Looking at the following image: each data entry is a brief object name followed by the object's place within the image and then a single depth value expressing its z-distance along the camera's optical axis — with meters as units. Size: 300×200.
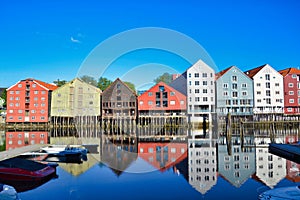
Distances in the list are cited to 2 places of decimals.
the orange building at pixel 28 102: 44.00
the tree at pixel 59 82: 60.88
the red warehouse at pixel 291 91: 42.44
